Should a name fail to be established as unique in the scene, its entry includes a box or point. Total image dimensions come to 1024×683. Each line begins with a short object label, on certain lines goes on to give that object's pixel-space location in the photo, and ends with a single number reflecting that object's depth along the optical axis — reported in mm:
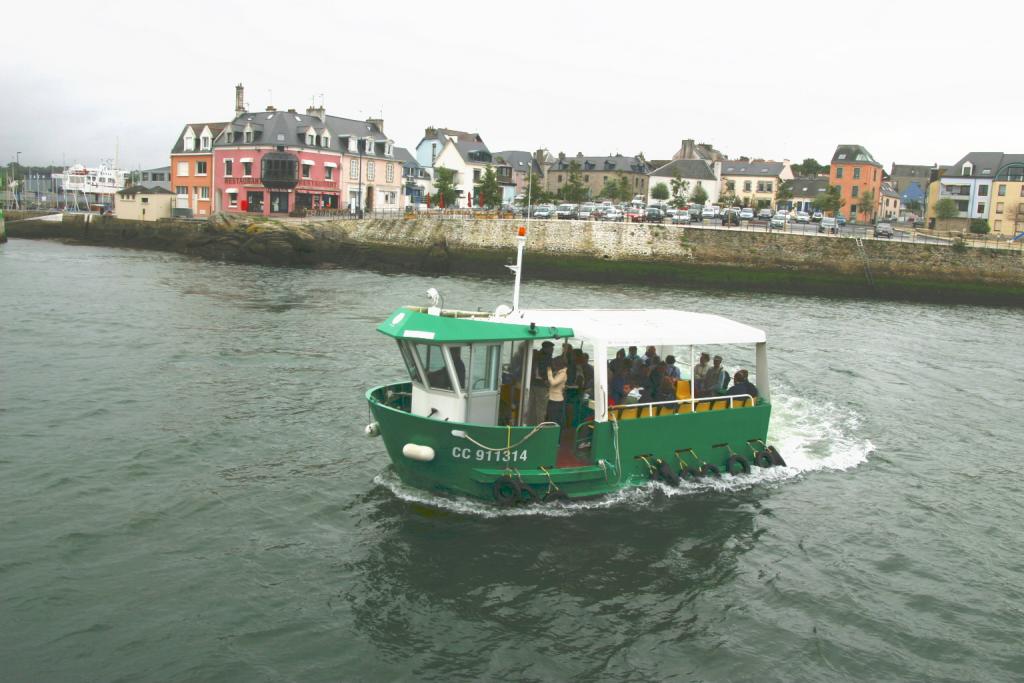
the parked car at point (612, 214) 71688
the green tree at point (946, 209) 99125
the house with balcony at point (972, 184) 103250
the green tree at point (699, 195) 125406
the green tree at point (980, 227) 85644
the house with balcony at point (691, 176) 128625
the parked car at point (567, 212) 73125
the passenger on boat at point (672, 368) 17922
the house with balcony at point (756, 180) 131125
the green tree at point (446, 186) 90750
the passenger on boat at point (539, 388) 16078
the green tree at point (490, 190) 89625
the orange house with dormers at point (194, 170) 79688
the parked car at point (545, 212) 73875
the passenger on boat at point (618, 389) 16844
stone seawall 57906
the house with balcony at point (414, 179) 103250
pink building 74375
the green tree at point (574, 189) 108938
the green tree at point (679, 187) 120631
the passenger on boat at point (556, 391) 16031
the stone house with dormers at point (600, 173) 134750
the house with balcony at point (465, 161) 110625
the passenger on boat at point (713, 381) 18188
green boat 15156
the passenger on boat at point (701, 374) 18141
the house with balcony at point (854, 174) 118438
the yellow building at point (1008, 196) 98000
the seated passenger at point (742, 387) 18453
